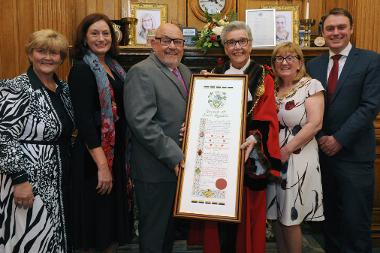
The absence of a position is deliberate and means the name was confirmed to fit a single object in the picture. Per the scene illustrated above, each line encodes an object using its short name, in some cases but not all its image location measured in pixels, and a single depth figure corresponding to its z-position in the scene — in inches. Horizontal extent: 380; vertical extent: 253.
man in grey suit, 81.7
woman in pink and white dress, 93.5
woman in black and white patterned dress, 76.1
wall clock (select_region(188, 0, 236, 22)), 145.3
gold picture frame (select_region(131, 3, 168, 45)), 137.7
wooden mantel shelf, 131.9
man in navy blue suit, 96.0
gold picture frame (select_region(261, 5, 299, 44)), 139.5
